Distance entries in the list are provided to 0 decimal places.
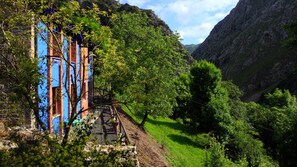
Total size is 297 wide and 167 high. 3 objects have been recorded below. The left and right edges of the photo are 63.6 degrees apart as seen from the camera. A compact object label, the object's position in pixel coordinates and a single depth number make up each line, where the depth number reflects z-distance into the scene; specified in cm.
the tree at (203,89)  2636
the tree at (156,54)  1842
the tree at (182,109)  2966
